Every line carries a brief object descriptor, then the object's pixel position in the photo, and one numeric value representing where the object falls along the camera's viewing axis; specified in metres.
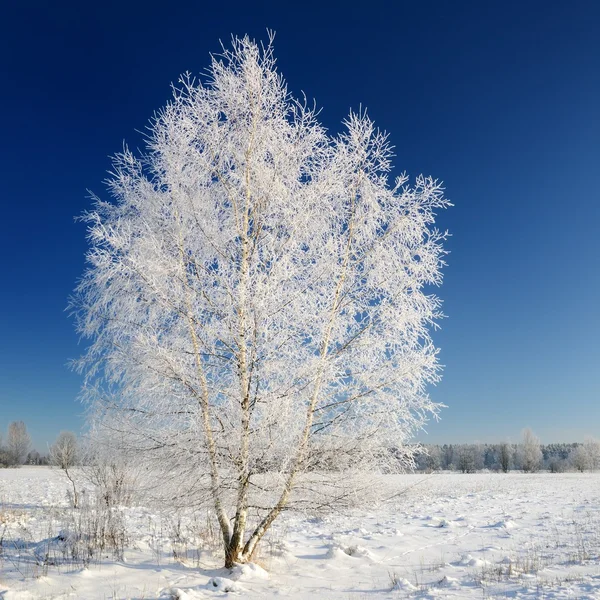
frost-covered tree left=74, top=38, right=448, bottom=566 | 6.11
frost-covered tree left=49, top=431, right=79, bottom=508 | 15.66
